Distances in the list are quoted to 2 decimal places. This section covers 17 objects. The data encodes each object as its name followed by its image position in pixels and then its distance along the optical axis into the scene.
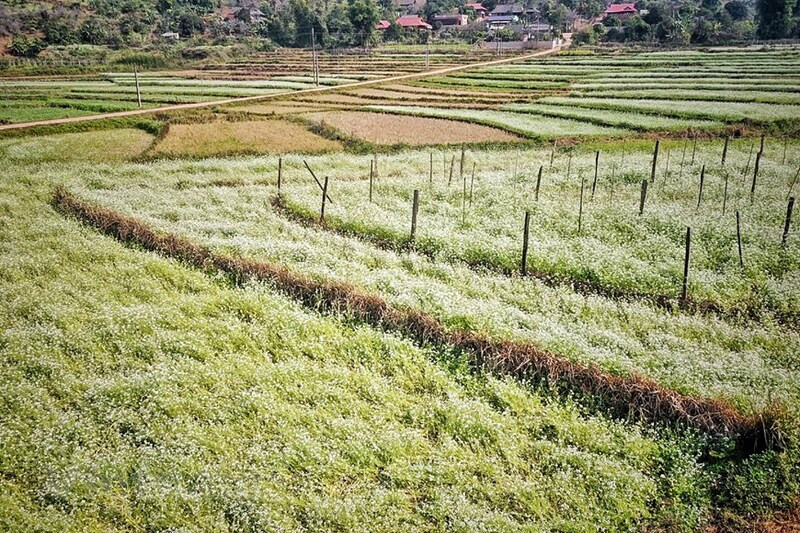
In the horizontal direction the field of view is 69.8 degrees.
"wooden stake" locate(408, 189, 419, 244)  20.36
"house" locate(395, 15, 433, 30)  135.75
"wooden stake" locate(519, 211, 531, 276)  17.61
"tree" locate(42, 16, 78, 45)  99.19
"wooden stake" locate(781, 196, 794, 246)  18.86
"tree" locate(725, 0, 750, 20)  135.38
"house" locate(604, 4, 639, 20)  147.88
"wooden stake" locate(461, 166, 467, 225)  23.35
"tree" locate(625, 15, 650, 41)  102.38
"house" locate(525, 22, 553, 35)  123.44
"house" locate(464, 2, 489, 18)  166.50
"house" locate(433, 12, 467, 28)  150.15
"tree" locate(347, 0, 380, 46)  103.78
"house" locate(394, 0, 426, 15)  192.75
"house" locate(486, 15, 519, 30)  143.75
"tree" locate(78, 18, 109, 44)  103.69
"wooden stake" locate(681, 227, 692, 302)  15.88
